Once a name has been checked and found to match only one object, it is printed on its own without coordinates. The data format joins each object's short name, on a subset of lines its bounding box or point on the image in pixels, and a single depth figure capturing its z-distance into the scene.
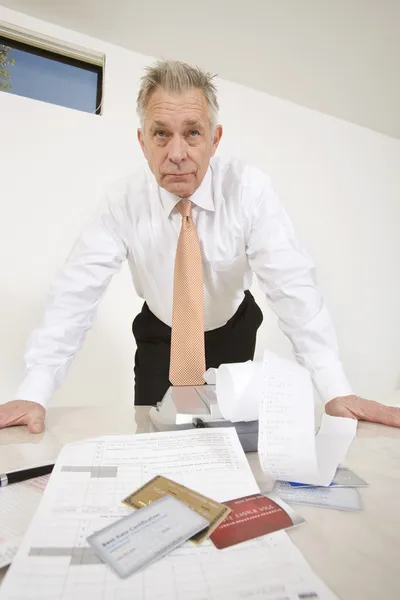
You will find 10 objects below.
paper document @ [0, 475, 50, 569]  0.40
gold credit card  0.42
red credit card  0.40
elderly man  1.05
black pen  0.53
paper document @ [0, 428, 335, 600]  0.33
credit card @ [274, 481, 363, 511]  0.51
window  2.06
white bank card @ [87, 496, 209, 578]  0.36
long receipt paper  0.54
